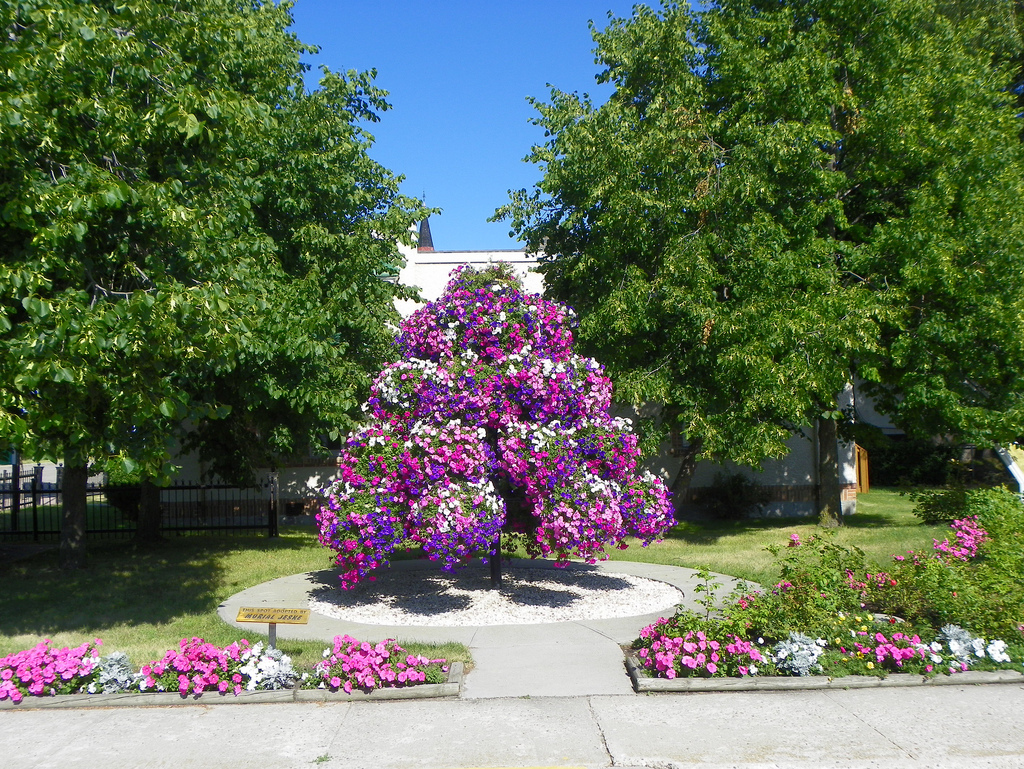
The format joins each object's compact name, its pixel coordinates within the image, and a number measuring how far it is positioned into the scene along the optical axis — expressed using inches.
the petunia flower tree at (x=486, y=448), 331.6
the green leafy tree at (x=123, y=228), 268.2
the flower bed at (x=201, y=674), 250.1
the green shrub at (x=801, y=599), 277.9
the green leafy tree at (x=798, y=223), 517.0
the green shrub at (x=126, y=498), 680.4
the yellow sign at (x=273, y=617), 261.9
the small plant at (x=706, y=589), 287.7
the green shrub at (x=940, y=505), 584.7
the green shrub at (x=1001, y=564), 280.4
